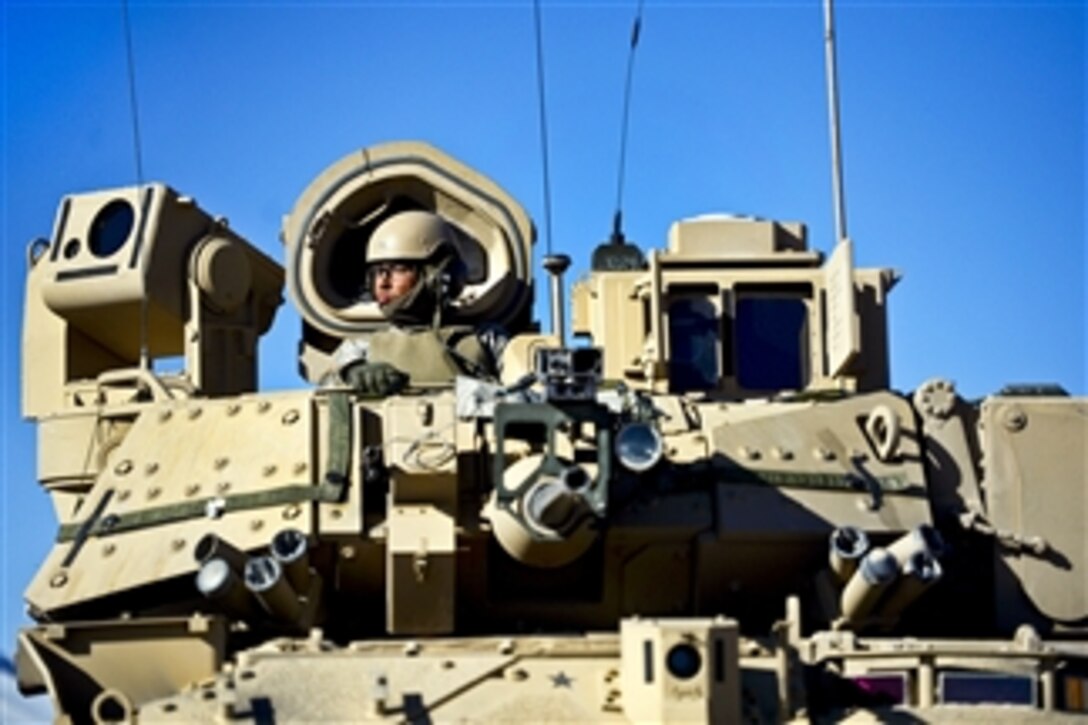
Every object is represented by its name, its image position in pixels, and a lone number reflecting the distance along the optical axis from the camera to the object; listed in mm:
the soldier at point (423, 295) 24016
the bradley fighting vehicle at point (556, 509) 19312
